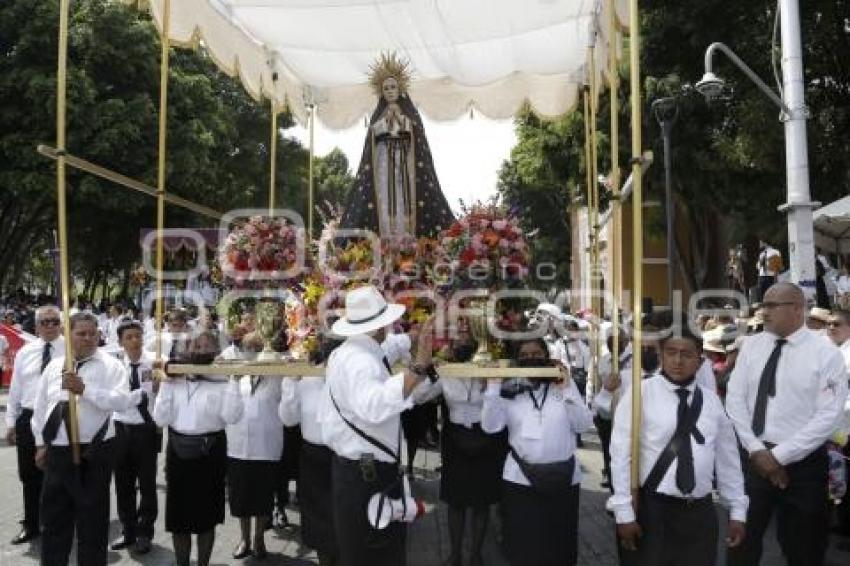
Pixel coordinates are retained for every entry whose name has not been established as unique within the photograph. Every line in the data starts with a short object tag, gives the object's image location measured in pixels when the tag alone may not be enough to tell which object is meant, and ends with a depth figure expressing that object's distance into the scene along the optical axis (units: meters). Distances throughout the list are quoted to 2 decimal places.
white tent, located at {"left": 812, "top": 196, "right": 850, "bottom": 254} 11.53
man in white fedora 4.49
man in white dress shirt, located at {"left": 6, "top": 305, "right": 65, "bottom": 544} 7.36
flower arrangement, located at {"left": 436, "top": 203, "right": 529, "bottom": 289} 5.94
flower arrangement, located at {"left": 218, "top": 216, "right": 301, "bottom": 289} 6.40
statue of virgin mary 7.59
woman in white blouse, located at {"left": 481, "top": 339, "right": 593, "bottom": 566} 5.31
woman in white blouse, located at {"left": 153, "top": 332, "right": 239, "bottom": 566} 6.02
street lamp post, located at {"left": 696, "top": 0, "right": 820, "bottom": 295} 11.20
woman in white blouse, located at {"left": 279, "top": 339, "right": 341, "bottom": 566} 6.01
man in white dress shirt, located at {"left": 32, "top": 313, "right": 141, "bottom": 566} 5.62
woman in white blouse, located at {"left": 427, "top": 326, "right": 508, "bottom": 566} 6.30
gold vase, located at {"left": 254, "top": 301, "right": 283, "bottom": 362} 6.41
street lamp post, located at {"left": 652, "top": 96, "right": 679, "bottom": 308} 13.41
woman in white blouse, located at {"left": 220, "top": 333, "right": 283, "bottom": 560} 6.61
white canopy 7.62
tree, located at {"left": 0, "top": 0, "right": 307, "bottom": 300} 21.28
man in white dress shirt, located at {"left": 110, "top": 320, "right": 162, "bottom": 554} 7.17
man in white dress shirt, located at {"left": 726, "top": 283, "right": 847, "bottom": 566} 4.93
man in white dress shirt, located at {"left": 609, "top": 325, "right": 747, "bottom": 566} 4.30
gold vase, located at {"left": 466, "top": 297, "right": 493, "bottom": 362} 5.77
